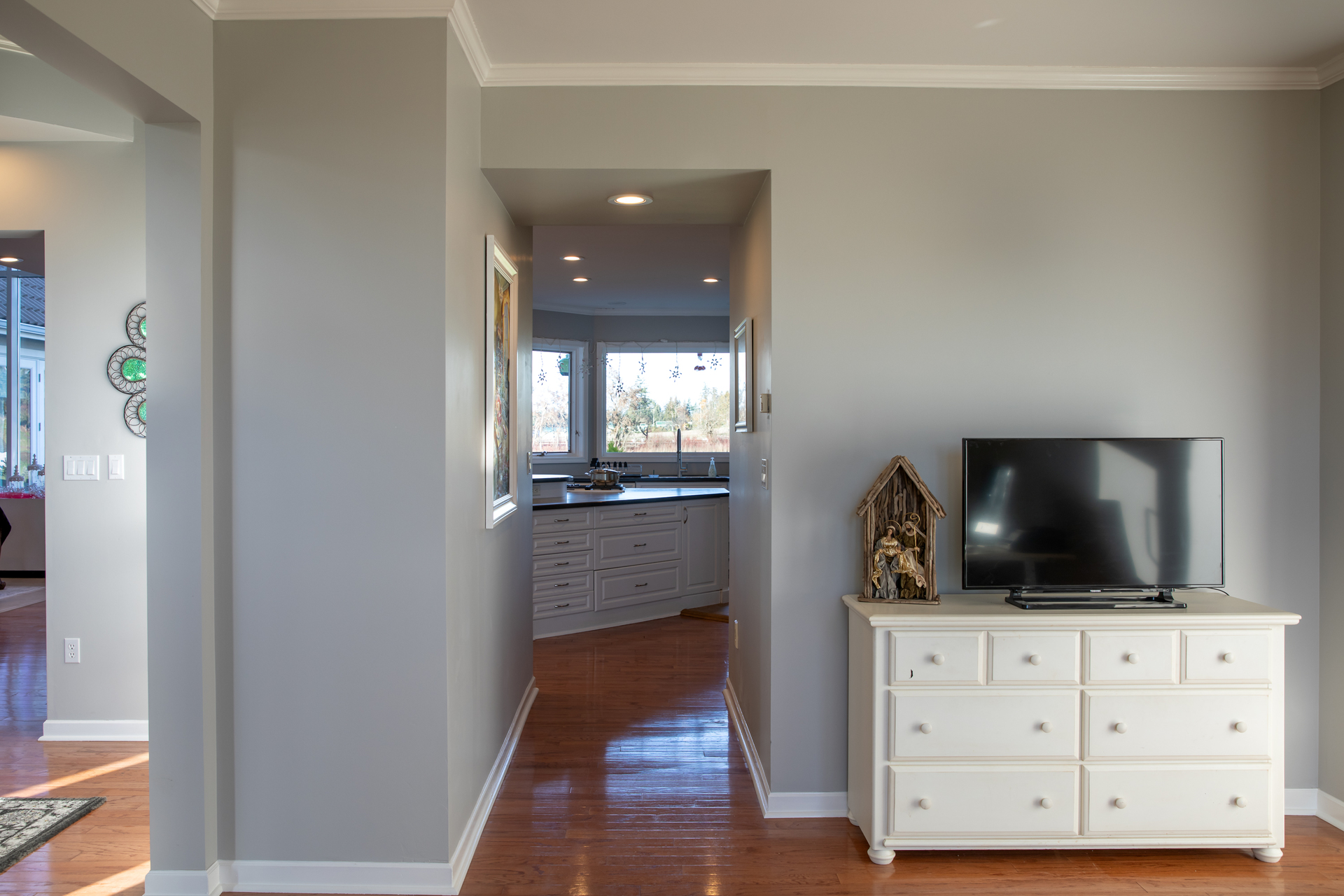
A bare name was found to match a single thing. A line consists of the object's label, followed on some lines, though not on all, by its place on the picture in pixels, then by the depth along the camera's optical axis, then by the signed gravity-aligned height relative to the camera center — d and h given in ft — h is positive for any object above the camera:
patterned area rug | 8.30 -4.16
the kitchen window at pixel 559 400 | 26.35 +1.31
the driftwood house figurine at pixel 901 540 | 8.61 -1.07
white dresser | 8.03 -2.87
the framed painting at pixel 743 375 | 10.64 +0.92
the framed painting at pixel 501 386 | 9.23 +0.69
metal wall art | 11.34 +0.94
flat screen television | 8.46 -0.79
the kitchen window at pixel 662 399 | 27.09 +1.38
